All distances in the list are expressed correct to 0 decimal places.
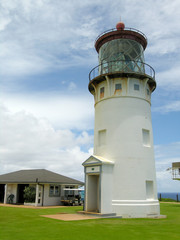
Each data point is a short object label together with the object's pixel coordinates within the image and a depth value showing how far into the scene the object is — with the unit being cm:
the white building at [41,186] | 2519
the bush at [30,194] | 2561
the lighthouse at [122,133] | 1672
